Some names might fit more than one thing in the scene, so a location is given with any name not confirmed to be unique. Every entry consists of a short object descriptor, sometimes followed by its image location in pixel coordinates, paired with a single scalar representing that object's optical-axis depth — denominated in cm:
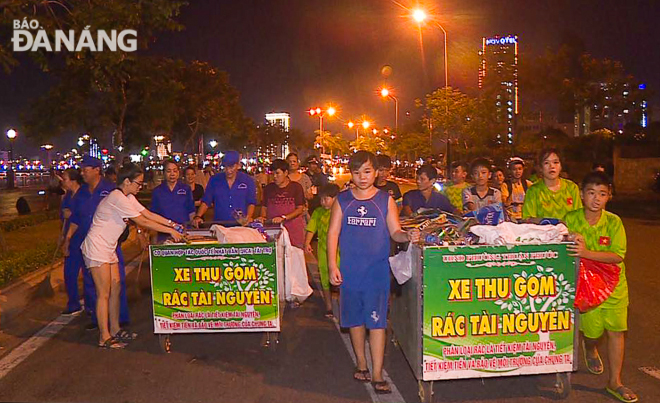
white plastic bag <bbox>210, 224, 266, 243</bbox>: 698
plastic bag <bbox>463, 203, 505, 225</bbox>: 600
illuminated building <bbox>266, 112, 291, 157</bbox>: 13050
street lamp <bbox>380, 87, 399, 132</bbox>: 5649
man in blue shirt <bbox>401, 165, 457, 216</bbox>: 804
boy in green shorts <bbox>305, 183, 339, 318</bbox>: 831
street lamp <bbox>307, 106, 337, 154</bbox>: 3400
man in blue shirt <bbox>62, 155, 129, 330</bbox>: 822
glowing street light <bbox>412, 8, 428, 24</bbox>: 2253
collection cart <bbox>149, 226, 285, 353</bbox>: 675
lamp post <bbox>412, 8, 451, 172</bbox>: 2259
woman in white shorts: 715
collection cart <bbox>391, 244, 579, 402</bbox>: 529
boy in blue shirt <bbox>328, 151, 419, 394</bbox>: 575
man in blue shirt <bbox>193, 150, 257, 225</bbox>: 917
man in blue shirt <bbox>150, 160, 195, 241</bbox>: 912
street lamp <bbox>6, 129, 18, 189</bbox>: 4003
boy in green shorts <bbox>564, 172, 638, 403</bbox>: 556
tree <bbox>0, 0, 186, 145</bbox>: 983
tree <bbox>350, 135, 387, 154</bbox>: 5816
